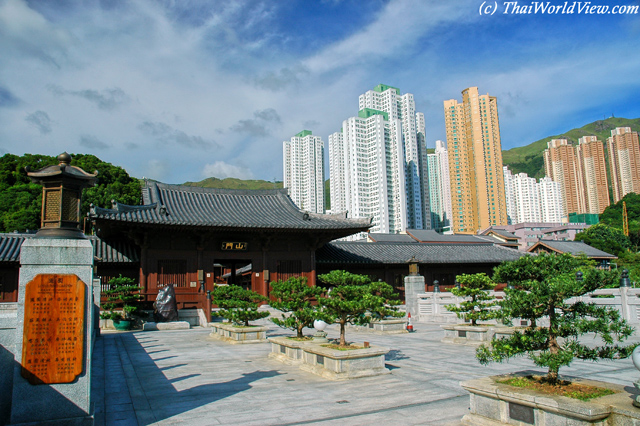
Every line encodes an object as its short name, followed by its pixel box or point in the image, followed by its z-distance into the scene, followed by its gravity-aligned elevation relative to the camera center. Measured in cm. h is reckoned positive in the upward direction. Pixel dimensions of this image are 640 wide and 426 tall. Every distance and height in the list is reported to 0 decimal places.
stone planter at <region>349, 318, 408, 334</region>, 1675 -195
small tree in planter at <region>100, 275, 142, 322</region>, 1852 -66
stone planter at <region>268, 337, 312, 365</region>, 993 -166
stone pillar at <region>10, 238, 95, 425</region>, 529 -63
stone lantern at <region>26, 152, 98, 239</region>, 625 +123
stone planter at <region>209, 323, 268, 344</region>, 1399 -174
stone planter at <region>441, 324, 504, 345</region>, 1302 -182
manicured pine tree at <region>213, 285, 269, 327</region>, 1439 -76
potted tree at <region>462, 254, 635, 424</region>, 491 -84
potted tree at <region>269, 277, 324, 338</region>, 1076 -60
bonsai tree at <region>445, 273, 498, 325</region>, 1370 -63
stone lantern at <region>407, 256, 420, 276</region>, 2269 +33
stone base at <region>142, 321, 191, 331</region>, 1847 -185
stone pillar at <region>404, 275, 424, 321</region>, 2197 -86
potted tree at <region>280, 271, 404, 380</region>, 834 -142
